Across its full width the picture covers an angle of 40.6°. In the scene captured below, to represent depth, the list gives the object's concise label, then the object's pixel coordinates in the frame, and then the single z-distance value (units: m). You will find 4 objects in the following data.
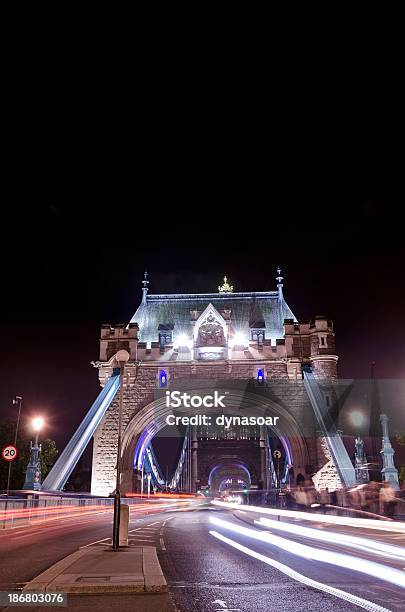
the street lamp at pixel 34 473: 32.91
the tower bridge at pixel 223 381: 41.00
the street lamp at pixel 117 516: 10.31
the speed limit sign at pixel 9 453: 21.11
